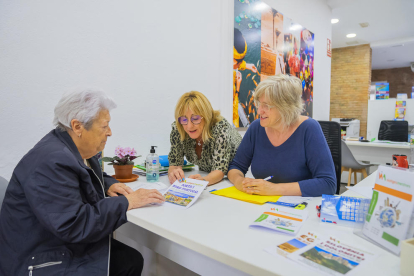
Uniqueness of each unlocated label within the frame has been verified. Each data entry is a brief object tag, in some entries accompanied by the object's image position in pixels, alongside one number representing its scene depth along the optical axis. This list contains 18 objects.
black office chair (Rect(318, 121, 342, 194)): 2.21
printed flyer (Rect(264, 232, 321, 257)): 0.80
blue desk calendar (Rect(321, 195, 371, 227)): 0.98
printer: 6.31
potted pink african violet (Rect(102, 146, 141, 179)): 1.75
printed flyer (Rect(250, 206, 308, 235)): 0.96
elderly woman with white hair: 0.96
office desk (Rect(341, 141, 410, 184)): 4.01
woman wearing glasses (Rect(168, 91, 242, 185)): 1.82
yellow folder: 1.30
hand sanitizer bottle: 1.75
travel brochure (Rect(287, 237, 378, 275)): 0.71
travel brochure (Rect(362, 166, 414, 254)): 0.75
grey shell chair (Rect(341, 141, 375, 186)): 3.95
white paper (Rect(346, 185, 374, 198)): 1.40
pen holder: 0.67
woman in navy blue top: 1.41
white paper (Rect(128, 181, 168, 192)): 1.57
